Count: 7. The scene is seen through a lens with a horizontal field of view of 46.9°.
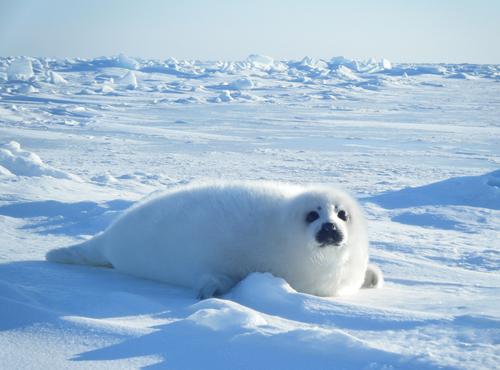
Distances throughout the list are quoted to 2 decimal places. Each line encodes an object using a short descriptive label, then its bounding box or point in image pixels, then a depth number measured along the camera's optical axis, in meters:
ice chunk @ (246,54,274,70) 49.04
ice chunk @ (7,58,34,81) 27.55
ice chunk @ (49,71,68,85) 26.81
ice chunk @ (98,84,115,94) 23.45
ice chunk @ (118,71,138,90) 26.25
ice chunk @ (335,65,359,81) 34.91
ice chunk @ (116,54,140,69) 38.22
